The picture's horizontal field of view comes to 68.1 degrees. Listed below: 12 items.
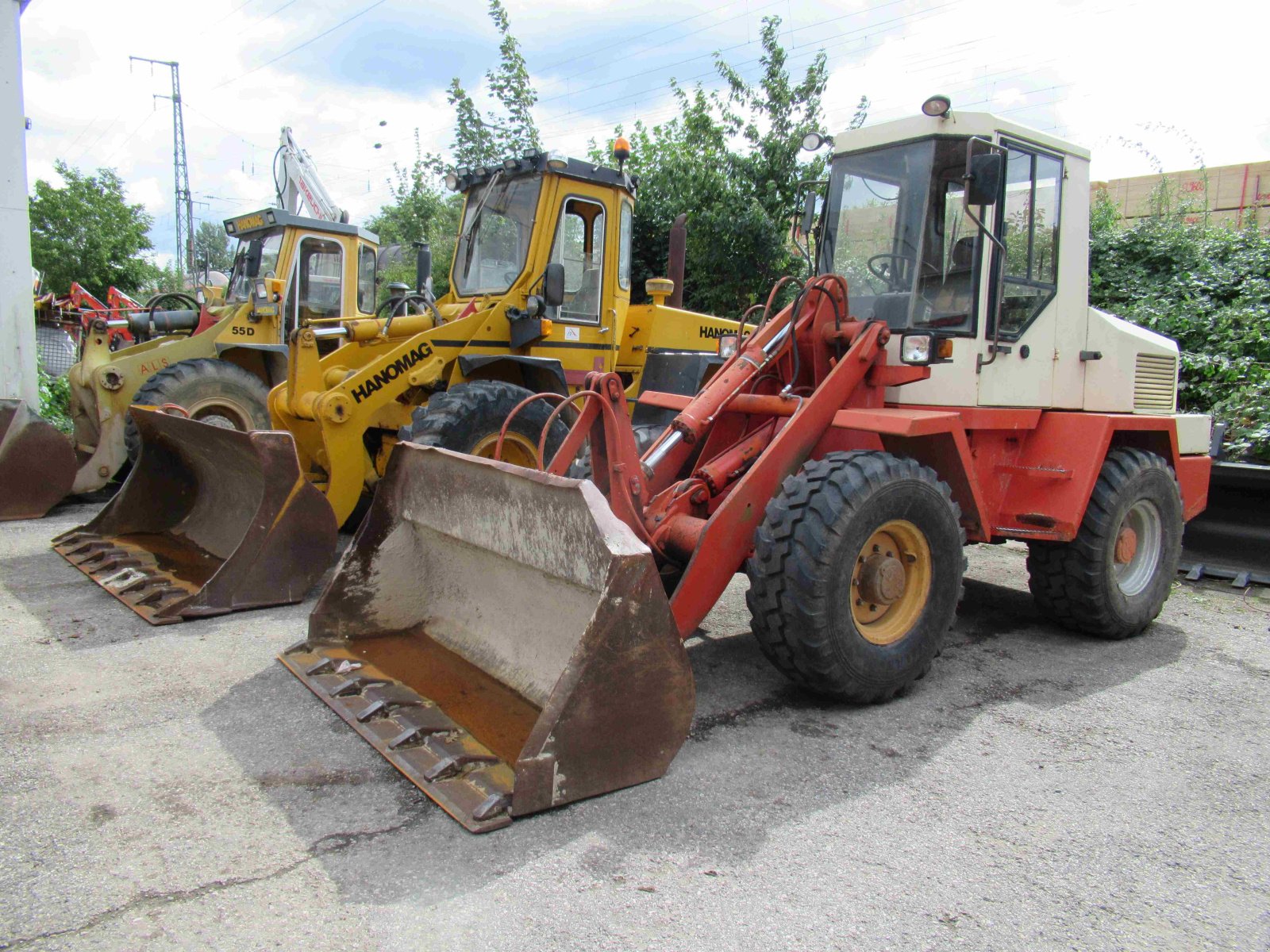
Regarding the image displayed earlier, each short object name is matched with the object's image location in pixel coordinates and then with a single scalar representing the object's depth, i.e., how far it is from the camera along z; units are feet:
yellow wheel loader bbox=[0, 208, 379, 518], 26.71
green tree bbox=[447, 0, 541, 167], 60.54
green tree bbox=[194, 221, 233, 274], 245.04
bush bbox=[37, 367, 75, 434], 35.60
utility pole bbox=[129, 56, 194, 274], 121.70
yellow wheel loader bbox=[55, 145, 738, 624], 18.89
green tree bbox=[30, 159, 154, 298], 99.30
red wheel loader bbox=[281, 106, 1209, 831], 10.53
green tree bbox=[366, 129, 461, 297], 85.30
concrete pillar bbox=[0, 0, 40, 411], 31.53
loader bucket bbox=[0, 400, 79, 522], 25.27
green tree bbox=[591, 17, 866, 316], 44.42
